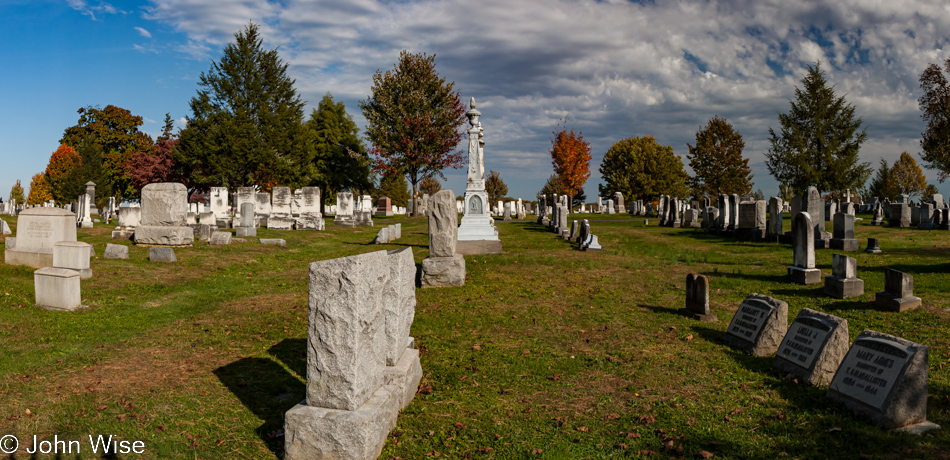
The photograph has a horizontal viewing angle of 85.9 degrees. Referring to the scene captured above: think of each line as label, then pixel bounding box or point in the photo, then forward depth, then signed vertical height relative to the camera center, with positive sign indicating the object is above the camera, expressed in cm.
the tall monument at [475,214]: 1684 -2
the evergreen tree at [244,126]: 3980 +681
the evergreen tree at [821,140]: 4384 +671
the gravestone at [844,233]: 1644 -52
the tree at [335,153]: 4925 +579
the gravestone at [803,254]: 1163 -85
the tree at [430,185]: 6328 +351
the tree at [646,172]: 5872 +514
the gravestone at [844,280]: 986 -122
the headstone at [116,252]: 1334 -110
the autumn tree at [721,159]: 5494 +617
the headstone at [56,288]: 865 -134
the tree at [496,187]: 6350 +334
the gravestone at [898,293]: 854 -128
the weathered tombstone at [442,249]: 1131 -80
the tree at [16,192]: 7171 +241
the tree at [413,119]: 4162 +778
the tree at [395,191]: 6356 +272
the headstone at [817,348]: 561 -147
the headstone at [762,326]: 677 -148
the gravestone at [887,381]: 443 -147
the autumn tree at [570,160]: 5388 +582
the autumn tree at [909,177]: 6281 +505
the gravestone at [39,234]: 1140 -55
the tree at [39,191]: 6069 +219
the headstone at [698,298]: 858 -141
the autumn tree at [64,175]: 4716 +355
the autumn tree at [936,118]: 3794 +760
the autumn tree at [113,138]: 5356 +772
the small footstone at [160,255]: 1351 -118
